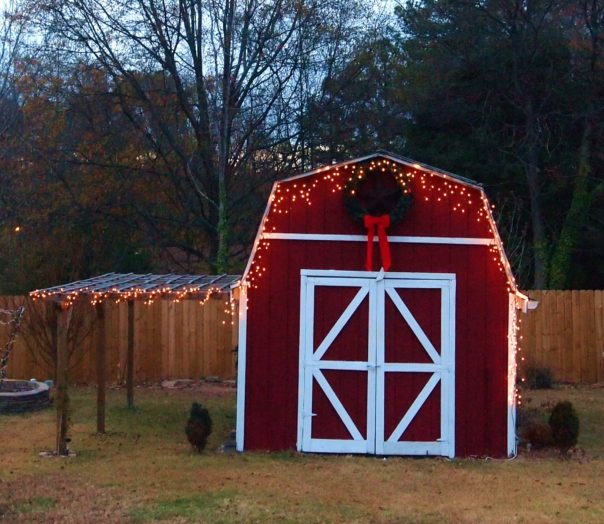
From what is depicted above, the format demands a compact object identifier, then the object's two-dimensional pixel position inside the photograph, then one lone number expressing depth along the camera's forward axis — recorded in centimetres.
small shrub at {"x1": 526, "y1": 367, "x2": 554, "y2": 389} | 1919
